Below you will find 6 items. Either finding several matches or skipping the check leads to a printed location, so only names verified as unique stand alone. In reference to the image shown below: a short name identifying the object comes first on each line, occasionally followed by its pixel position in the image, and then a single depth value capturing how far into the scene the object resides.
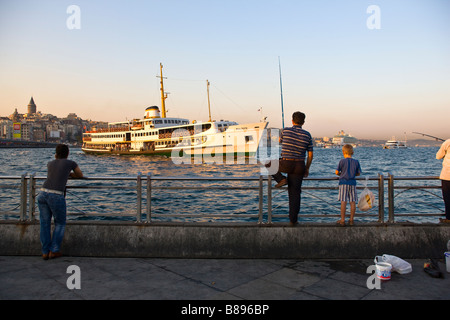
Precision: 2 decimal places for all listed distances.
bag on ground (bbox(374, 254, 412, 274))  4.71
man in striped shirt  5.61
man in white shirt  5.71
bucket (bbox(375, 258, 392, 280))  4.50
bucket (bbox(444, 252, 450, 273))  4.76
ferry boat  57.12
